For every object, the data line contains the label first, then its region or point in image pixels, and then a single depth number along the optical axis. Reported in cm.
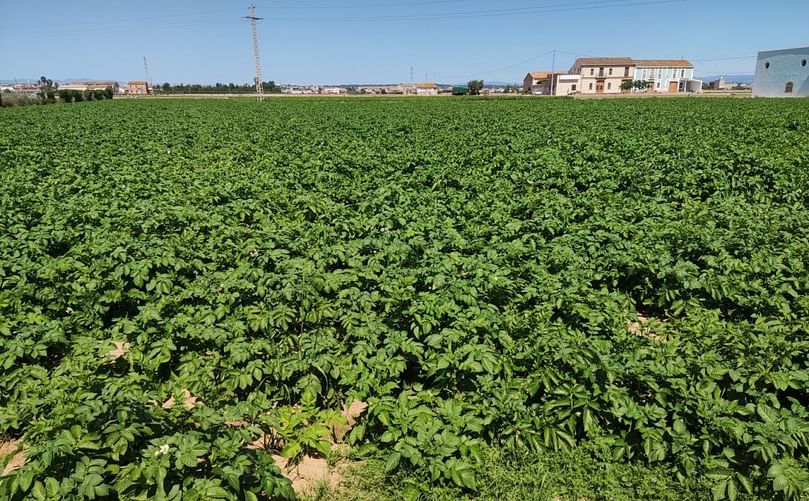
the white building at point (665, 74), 9975
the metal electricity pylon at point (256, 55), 6266
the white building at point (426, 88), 14096
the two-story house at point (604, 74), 9750
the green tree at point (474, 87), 9685
